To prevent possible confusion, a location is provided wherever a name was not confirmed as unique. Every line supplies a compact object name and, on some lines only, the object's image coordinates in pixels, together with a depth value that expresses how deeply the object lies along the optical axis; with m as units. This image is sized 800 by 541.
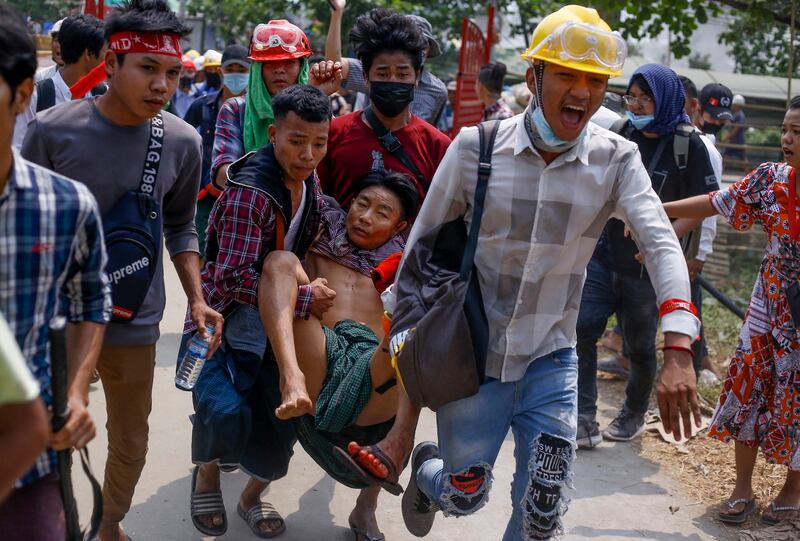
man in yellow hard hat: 3.50
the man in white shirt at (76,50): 5.85
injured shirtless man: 4.03
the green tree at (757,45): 10.73
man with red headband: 3.60
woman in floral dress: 4.89
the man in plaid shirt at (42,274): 2.27
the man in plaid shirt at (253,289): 4.09
